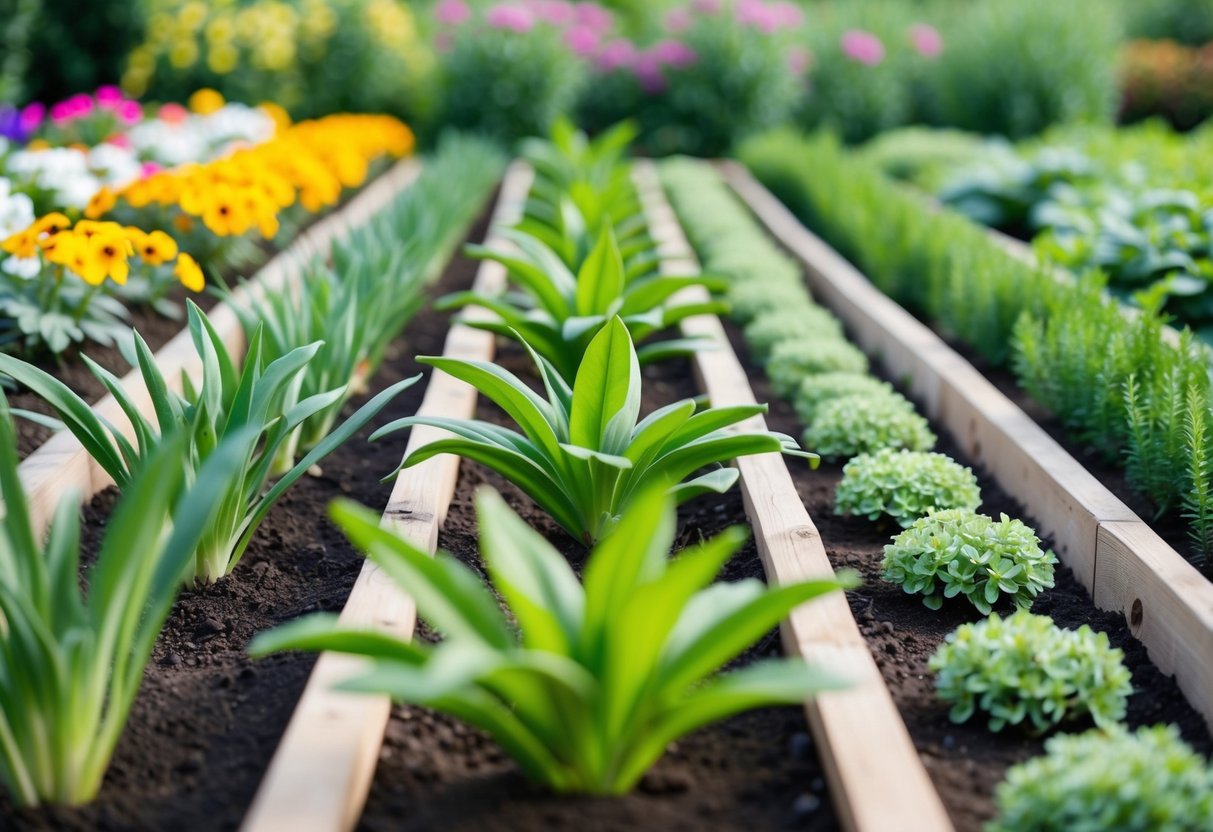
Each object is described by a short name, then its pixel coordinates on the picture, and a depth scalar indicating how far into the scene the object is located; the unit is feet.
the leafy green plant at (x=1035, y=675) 5.05
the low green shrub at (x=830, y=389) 9.10
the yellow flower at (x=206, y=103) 19.26
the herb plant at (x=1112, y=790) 4.01
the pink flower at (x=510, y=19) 26.96
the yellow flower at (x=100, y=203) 9.55
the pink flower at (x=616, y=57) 30.17
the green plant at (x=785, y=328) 10.78
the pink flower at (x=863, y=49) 30.09
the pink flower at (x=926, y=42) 31.58
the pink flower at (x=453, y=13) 28.40
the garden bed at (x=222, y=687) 4.61
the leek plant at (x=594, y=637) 4.02
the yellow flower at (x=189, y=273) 8.24
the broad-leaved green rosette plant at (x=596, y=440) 6.36
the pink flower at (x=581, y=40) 29.16
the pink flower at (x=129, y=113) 16.75
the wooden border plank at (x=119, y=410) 6.87
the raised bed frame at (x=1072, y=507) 5.50
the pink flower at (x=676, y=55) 28.96
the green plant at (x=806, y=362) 9.93
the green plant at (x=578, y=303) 9.02
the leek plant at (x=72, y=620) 3.98
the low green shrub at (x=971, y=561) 6.28
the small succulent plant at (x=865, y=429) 8.38
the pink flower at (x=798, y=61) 29.12
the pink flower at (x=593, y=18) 31.45
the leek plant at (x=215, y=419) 5.78
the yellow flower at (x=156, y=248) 8.84
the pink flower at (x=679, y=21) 29.43
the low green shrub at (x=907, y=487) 7.23
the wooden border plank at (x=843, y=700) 4.24
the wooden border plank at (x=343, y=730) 4.14
